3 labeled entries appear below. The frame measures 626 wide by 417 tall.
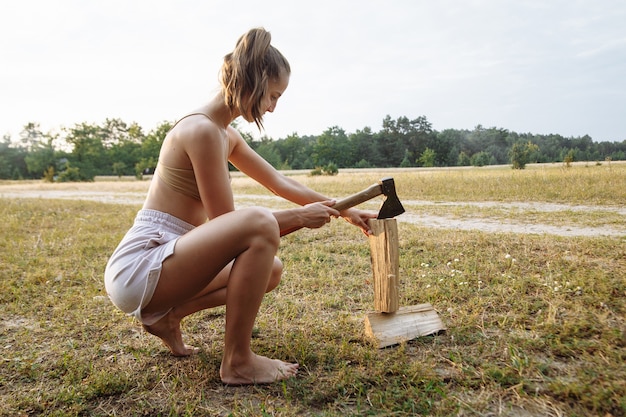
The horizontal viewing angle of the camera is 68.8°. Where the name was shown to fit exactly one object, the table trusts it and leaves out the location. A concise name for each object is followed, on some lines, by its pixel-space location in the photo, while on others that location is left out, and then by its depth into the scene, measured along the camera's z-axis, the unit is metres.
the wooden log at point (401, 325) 2.62
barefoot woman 2.08
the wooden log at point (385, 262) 2.65
